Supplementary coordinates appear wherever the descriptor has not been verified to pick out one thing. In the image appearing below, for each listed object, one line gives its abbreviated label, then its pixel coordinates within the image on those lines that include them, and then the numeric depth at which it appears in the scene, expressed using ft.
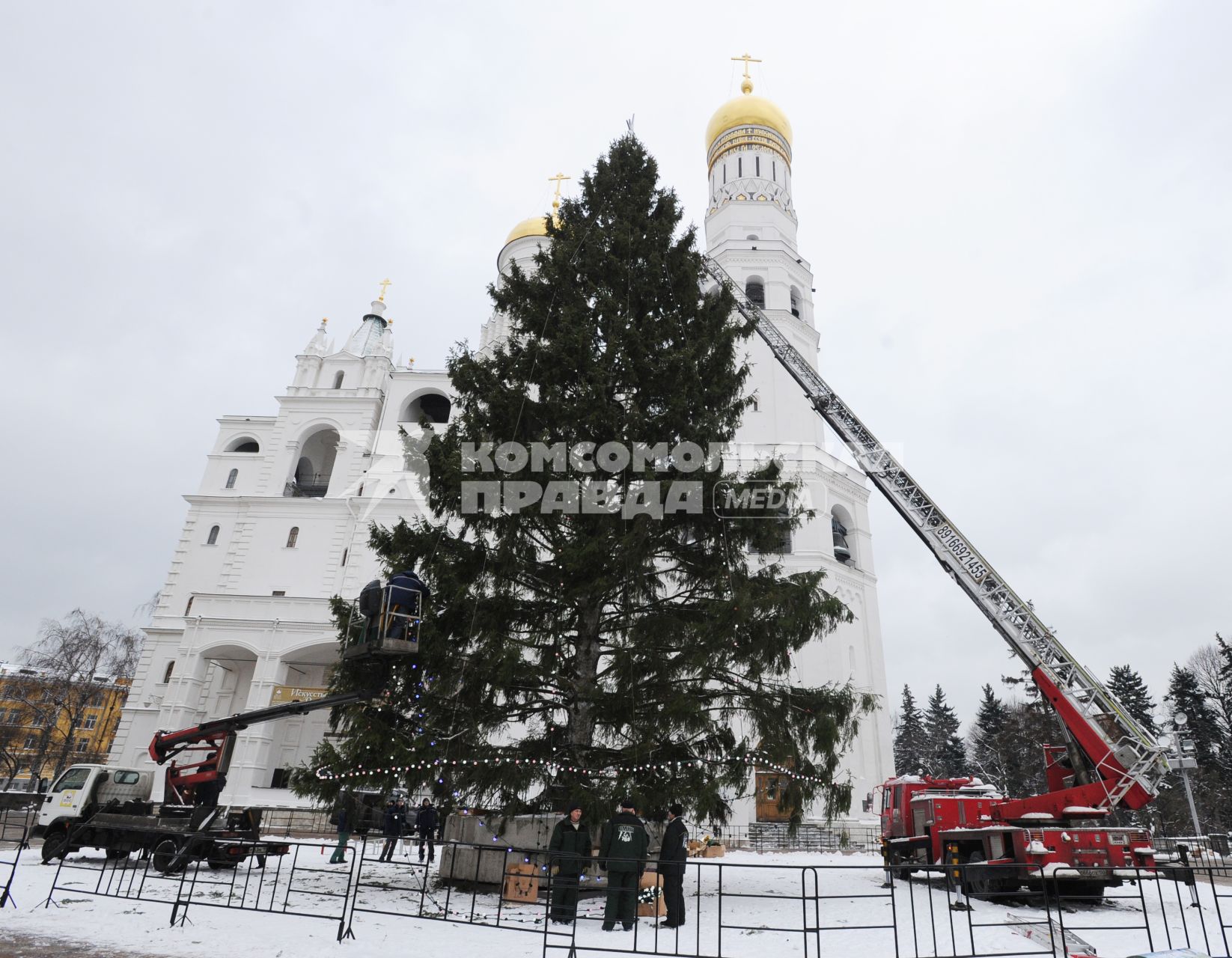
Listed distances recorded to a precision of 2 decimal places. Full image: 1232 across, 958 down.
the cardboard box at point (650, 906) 32.63
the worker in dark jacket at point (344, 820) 35.76
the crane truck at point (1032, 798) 37.35
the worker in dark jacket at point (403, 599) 36.83
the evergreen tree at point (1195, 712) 135.85
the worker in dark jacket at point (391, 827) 49.39
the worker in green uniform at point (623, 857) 28.37
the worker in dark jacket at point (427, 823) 50.55
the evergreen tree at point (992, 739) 142.51
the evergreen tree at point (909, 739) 218.38
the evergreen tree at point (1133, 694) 153.99
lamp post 39.17
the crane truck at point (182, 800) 37.06
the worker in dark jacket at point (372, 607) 36.70
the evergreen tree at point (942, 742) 194.80
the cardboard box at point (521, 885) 33.96
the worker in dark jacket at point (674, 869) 29.04
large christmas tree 35.81
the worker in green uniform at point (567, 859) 28.48
